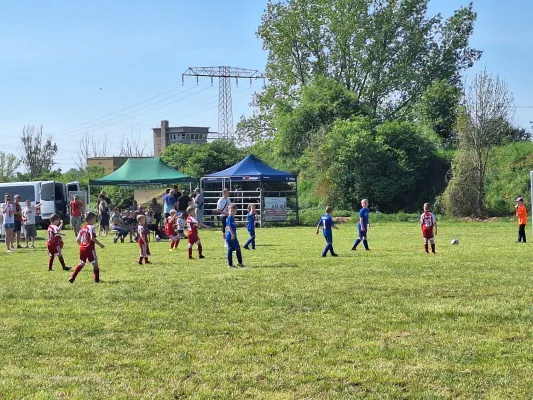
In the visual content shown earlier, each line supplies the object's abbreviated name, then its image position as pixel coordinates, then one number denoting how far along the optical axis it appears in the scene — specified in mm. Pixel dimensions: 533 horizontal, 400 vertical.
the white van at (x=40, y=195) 40688
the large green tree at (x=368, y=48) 57188
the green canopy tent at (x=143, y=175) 36125
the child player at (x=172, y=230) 23775
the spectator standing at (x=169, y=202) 29328
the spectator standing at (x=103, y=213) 31734
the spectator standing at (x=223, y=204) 23578
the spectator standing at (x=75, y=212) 30719
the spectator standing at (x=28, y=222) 26766
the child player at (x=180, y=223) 25938
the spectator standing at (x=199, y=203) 31031
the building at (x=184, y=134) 131625
